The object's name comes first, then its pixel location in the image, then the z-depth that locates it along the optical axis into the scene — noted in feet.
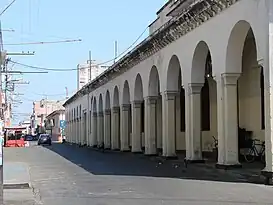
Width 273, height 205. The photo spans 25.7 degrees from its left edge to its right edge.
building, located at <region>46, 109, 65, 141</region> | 356.38
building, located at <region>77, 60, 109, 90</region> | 311.23
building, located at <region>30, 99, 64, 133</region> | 508.53
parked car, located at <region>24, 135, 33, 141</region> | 378.98
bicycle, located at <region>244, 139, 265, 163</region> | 88.53
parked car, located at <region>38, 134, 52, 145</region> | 251.80
